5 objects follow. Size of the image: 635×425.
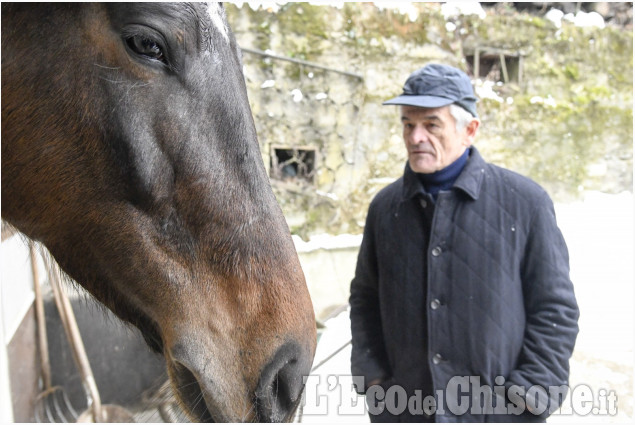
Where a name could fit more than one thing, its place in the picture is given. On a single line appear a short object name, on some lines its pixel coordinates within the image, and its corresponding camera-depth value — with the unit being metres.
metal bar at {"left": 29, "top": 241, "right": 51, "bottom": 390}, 2.90
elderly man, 1.56
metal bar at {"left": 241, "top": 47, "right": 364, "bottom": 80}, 4.60
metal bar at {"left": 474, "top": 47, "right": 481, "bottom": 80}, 5.40
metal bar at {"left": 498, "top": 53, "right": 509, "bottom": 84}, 5.52
